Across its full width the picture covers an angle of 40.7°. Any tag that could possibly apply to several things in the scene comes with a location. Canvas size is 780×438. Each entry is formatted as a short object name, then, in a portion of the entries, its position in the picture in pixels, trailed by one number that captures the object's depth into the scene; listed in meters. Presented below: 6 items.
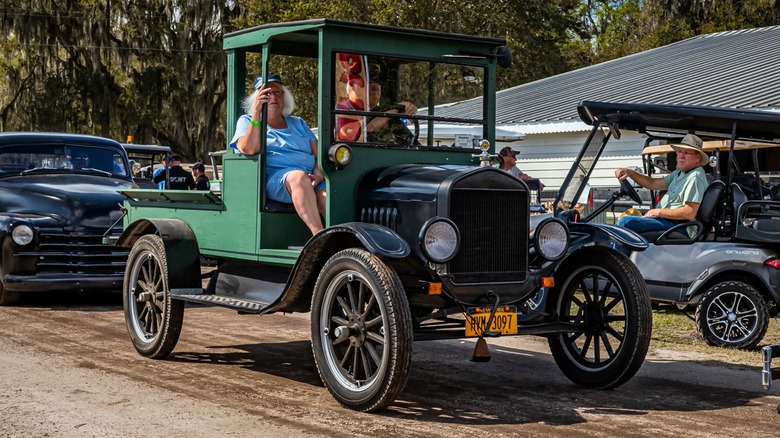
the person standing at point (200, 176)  18.77
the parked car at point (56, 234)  10.59
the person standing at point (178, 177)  17.86
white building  19.19
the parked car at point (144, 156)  15.03
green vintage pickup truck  6.05
